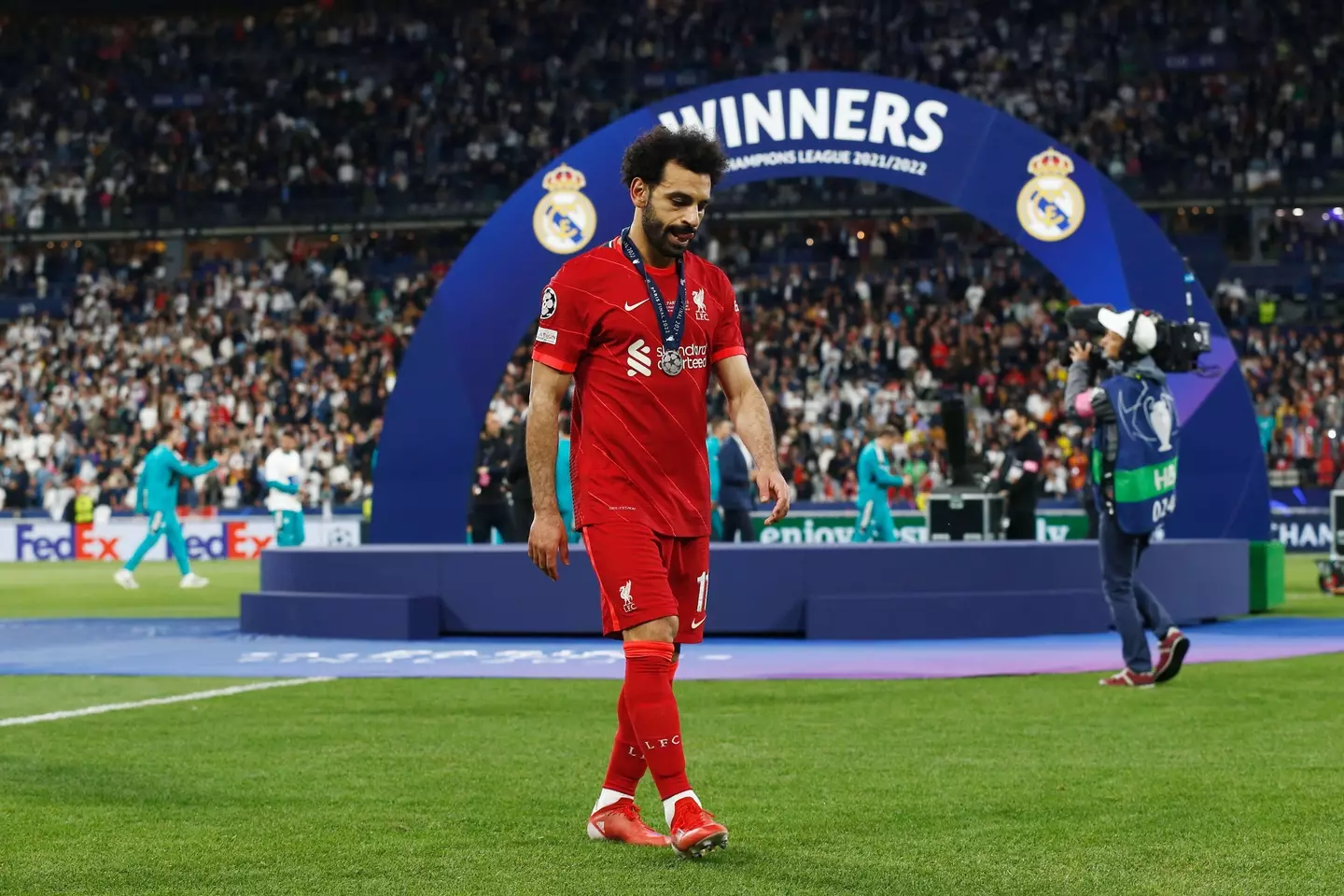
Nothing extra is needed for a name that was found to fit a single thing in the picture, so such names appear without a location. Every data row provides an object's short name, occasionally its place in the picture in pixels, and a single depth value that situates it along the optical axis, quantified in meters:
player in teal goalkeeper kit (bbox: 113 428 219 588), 23.05
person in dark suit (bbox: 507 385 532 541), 19.69
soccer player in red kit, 5.78
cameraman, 10.74
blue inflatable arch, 17.91
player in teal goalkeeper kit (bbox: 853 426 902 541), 22.33
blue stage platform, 15.56
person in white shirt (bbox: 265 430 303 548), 22.88
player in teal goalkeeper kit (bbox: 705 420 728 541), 21.98
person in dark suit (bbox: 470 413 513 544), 20.52
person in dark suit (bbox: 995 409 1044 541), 19.61
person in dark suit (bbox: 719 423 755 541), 21.78
